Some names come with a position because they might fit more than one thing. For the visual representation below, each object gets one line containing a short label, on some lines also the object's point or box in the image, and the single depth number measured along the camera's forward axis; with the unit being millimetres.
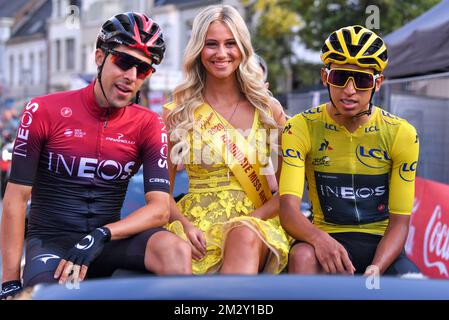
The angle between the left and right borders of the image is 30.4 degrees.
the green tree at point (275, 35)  29500
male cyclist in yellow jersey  3701
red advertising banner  6780
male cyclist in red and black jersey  3402
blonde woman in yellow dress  4172
